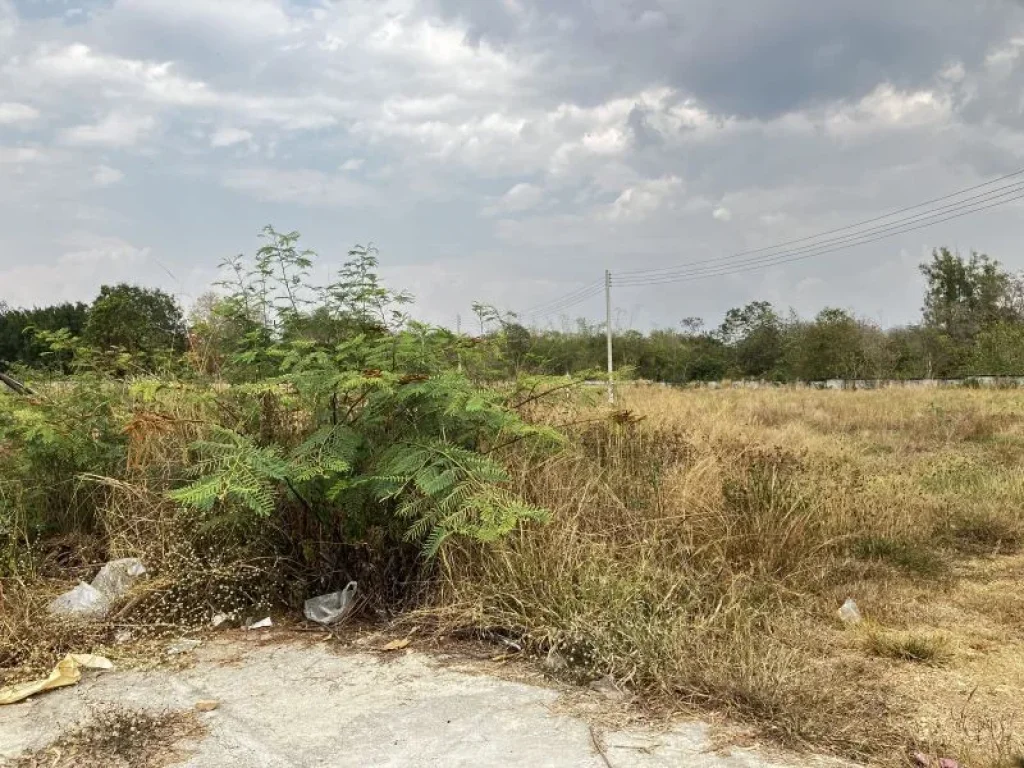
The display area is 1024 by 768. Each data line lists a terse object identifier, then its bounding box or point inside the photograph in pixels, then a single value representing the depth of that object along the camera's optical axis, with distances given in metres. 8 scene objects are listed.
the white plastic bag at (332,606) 3.88
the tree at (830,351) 36.34
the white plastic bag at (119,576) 4.04
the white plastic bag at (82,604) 3.83
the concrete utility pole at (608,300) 33.58
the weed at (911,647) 3.55
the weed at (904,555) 5.00
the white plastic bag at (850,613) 4.06
